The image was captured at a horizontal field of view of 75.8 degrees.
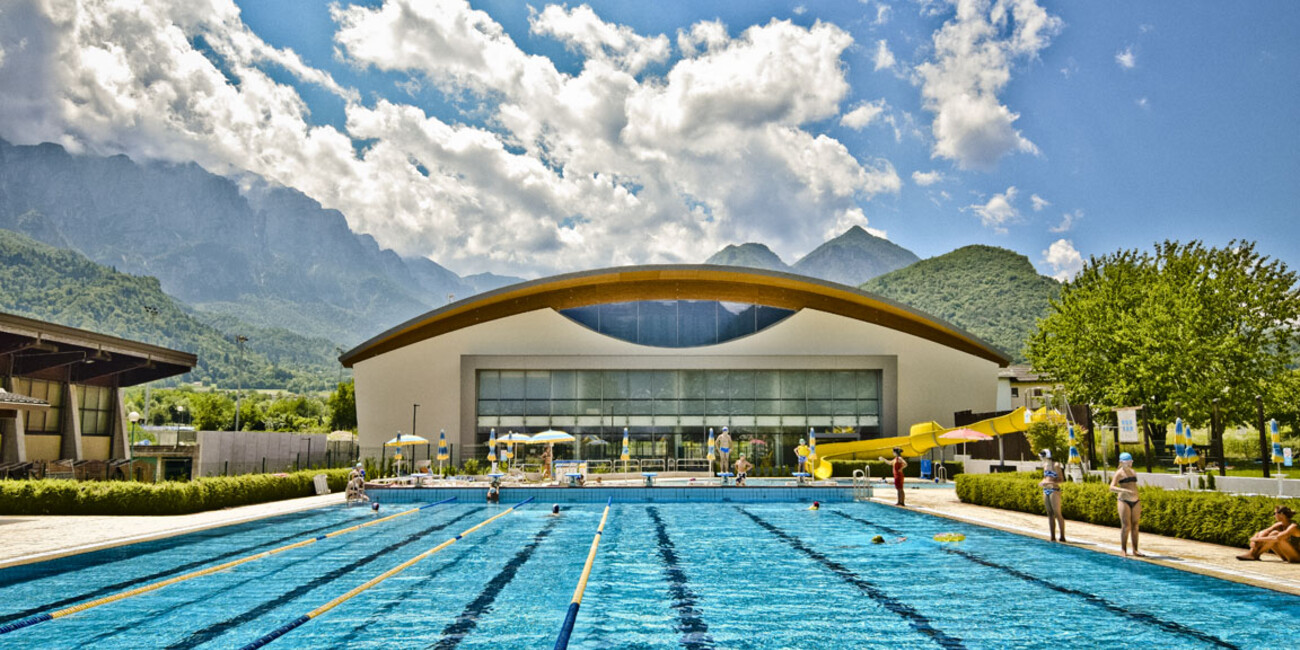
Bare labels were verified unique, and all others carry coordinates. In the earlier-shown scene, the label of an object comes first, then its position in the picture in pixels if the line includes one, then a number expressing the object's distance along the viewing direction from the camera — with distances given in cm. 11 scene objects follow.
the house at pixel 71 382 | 2514
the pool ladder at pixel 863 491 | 2422
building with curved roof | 3747
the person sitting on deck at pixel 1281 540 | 1101
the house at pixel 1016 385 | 4878
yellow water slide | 2436
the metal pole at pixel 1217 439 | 2257
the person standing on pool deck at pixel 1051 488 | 1302
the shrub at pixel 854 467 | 3459
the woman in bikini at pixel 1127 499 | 1148
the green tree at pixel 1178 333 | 2988
